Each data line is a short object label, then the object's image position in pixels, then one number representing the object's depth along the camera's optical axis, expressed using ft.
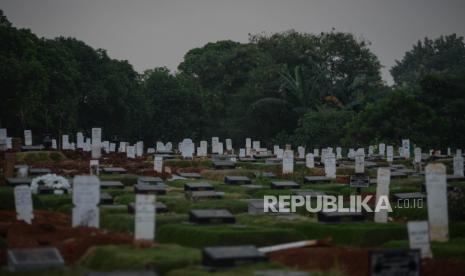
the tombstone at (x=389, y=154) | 177.78
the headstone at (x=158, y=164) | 138.98
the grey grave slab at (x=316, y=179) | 125.70
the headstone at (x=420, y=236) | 60.03
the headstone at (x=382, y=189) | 85.92
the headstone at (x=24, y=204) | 74.90
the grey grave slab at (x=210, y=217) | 73.67
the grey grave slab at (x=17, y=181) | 99.03
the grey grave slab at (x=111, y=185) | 108.58
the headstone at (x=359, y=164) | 131.21
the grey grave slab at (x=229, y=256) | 51.11
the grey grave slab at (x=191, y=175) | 134.75
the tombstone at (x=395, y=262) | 48.32
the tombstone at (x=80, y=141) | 196.93
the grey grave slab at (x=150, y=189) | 98.48
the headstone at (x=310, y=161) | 153.99
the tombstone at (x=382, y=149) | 206.28
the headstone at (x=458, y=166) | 126.11
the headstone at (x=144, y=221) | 59.77
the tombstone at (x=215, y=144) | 207.92
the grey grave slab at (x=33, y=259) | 50.26
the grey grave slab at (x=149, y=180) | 111.96
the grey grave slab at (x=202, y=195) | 98.20
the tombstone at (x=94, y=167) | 118.66
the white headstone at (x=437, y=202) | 73.10
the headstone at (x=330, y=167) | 133.80
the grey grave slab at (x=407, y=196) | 100.42
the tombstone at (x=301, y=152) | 202.14
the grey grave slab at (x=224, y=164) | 151.16
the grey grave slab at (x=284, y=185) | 111.86
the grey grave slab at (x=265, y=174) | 135.95
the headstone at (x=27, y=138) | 170.81
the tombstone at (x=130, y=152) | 180.75
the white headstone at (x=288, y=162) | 141.69
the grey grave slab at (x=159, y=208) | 81.30
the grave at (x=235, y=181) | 121.39
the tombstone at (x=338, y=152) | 212.70
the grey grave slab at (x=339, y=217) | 78.43
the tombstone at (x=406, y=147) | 193.24
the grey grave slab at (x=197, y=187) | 103.60
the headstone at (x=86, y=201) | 70.44
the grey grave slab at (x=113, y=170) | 129.80
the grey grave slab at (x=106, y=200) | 90.79
